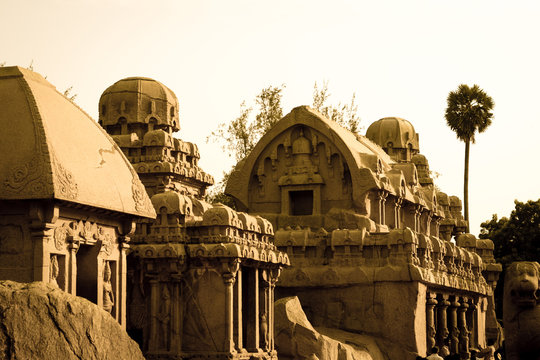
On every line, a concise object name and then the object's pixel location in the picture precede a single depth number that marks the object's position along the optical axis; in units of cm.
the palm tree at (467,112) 6494
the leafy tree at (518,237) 6006
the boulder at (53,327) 1341
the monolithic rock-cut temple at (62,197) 2059
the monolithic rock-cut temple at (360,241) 3444
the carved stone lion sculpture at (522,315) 1653
